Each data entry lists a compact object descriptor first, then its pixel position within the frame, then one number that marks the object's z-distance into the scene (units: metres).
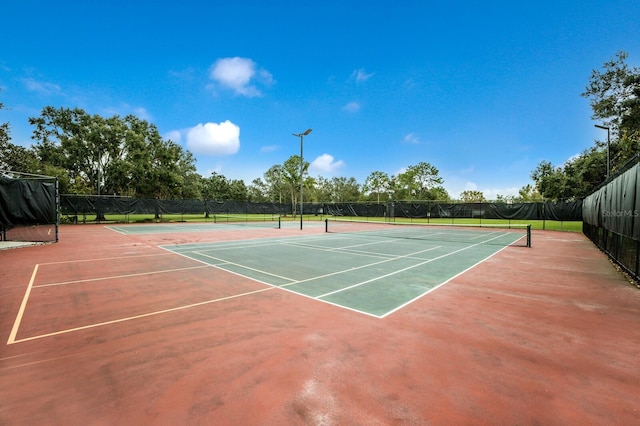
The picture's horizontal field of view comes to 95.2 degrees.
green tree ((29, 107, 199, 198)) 32.59
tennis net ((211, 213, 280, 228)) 32.47
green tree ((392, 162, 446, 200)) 71.69
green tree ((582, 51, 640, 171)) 19.75
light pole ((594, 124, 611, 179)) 19.85
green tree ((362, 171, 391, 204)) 79.31
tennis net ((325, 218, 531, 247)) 16.03
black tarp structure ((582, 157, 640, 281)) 6.33
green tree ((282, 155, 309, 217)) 60.66
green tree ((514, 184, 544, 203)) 75.81
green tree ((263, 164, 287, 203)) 82.12
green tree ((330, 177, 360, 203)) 90.88
